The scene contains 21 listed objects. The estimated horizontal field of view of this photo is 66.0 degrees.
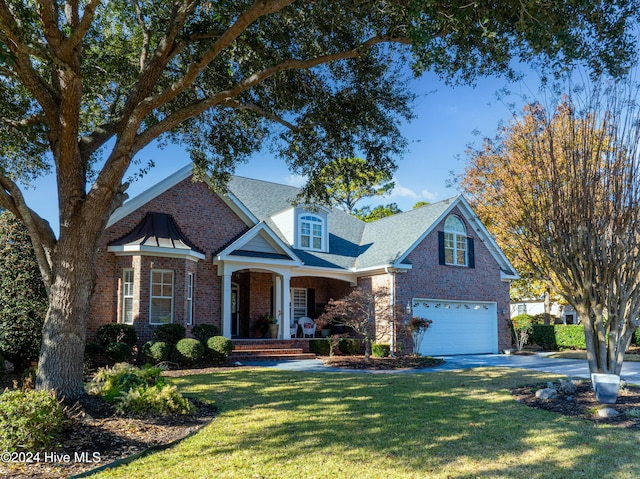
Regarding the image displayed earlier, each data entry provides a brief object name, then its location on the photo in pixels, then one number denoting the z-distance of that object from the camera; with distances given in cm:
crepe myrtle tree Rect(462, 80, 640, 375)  881
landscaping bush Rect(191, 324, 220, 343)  1619
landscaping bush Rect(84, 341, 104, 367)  1358
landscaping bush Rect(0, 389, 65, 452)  534
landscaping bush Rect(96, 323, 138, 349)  1429
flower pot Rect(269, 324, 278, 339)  1908
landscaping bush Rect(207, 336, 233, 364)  1500
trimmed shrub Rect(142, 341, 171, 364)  1382
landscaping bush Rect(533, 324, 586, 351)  2356
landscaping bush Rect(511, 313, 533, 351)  2198
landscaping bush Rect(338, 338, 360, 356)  1907
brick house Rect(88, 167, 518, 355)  1595
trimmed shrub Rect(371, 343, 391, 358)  1816
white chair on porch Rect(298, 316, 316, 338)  2083
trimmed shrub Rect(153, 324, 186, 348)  1494
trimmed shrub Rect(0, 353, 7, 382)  958
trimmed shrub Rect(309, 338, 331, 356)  1884
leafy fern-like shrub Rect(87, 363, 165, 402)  775
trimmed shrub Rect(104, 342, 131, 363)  1357
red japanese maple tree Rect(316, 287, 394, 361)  1712
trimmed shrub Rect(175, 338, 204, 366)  1416
